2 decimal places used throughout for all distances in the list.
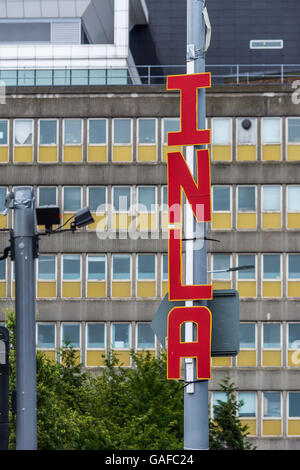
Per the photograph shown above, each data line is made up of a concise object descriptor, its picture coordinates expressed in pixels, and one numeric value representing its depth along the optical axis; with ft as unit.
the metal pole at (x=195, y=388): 62.59
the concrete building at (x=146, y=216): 335.67
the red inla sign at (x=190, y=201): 63.46
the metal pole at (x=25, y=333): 75.25
